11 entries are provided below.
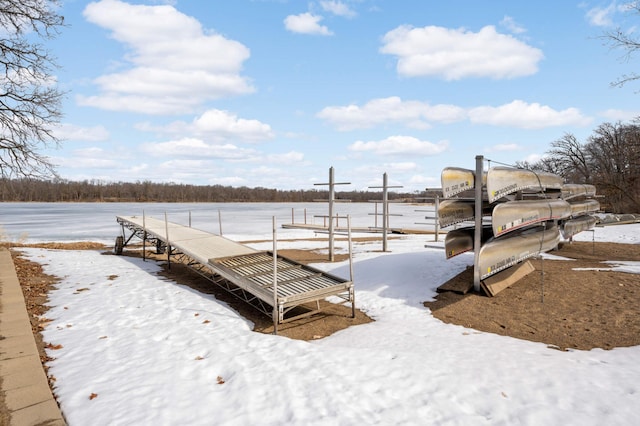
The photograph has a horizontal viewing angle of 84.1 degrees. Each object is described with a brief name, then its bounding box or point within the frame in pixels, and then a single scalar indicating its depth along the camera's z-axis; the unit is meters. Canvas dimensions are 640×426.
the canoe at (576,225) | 13.07
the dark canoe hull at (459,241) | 8.39
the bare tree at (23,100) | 10.63
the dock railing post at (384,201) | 13.30
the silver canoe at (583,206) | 13.68
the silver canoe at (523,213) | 7.56
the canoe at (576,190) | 12.97
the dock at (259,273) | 6.45
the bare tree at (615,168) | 33.03
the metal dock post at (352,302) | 6.88
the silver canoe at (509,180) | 7.62
